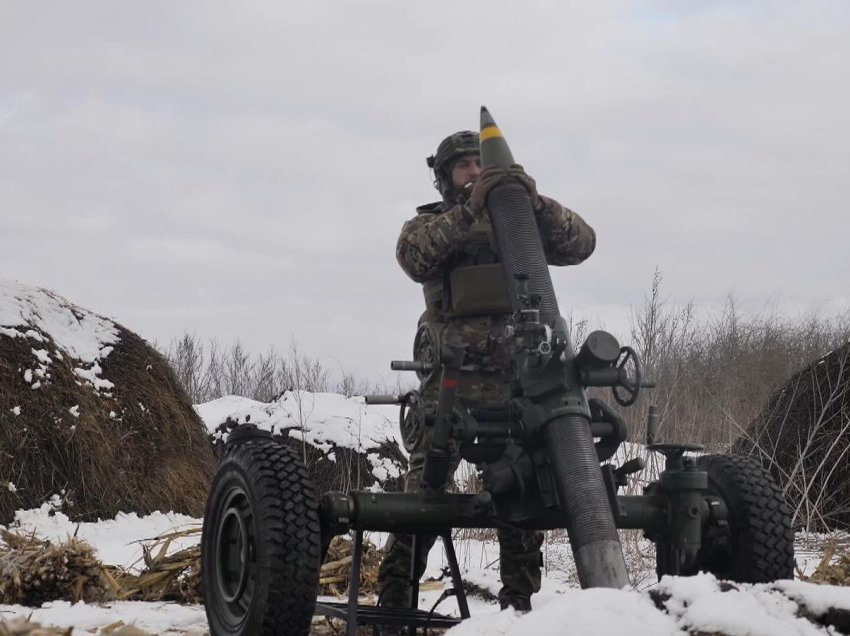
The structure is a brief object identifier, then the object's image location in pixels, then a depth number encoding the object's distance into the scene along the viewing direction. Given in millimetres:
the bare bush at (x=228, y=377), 28281
